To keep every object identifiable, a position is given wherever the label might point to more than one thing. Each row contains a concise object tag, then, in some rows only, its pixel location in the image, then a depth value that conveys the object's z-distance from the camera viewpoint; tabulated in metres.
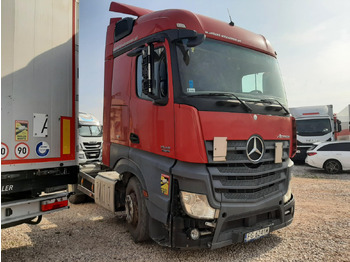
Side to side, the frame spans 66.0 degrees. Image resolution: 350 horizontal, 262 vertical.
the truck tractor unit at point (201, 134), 3.26
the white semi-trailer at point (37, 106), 3.33
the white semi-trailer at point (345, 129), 23.84
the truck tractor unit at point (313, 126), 14.00
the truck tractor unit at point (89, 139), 9.34
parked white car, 11.91
